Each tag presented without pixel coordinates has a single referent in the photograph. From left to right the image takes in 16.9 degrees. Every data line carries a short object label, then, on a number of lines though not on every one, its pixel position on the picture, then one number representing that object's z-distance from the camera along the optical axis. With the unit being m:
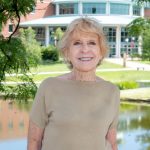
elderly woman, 2.62
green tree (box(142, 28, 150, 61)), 22.08
